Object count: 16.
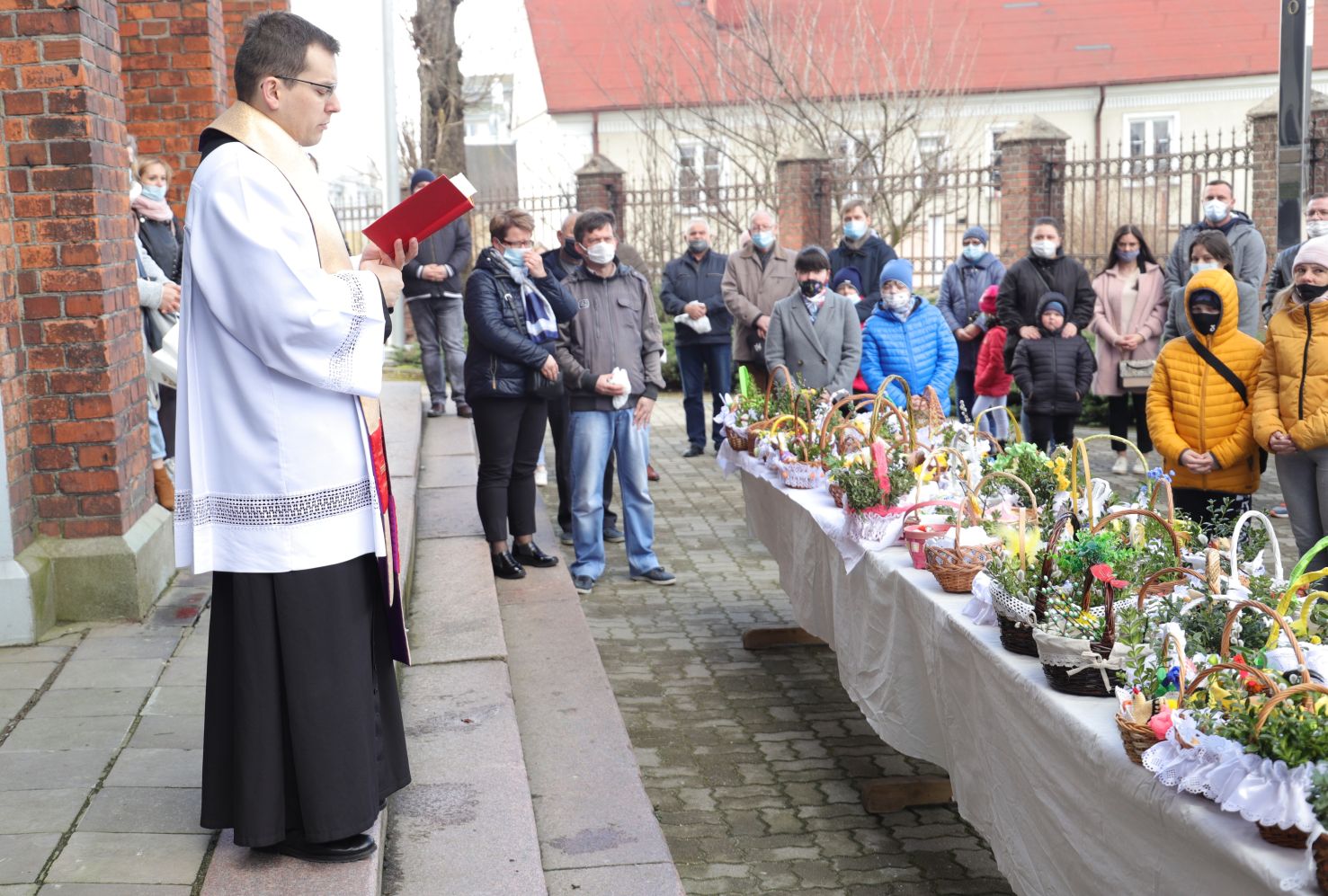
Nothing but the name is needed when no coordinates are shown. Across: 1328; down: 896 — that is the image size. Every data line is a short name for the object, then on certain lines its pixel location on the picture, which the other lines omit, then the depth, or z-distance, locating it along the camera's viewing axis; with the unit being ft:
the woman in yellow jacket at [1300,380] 18.28
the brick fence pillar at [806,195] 60.29
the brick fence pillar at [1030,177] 55.16
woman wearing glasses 22.66
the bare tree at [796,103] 61.36
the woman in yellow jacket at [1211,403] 19.40
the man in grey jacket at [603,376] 23.99
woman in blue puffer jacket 27.25
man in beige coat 35.12
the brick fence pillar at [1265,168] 46.37
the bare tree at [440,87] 64.59
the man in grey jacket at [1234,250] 30.58
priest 10.34
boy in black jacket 29.40
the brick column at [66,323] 16.90
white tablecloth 8.27
